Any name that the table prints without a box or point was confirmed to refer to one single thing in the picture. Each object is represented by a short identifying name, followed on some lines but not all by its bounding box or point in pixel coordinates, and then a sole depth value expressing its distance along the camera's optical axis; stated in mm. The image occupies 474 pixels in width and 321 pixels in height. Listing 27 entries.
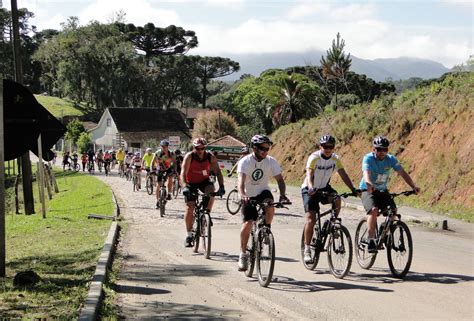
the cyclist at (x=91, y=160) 47562
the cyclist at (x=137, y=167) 27141
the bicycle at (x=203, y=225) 10641
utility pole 20281
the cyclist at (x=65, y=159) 52094
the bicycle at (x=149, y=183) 24262
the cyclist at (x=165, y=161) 18141
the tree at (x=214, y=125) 62844
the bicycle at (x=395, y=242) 8766
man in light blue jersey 8992
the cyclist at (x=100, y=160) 47406
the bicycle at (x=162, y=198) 17062
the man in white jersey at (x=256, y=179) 8625
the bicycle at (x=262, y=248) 8266
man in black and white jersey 9062
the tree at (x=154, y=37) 95125
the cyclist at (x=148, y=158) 22662
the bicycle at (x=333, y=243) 8719
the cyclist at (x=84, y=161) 49975
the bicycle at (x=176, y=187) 21991
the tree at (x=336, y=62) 35438
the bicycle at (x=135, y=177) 27022
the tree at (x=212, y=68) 100438
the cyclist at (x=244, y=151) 19914
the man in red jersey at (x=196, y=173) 10797
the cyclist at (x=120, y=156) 38406
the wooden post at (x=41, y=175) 16609
